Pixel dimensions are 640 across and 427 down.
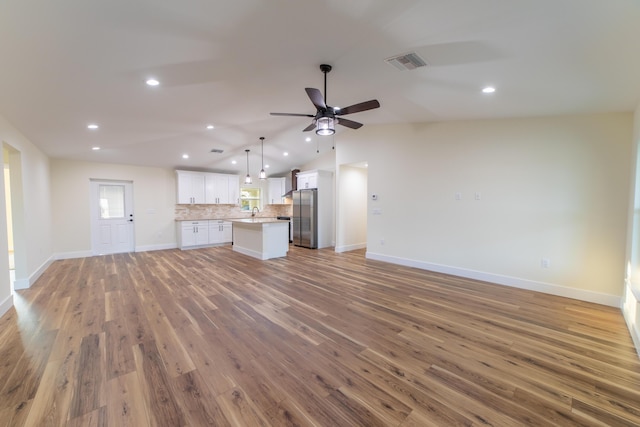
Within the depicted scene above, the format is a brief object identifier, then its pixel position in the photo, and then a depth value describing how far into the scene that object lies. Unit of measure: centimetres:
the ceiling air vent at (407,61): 260
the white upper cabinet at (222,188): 840
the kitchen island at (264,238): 622
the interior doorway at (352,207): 702
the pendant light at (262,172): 619
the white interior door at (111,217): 690
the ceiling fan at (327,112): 288
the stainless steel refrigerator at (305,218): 768
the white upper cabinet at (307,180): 771
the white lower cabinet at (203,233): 776
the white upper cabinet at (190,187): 786
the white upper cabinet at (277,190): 962
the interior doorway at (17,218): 412
